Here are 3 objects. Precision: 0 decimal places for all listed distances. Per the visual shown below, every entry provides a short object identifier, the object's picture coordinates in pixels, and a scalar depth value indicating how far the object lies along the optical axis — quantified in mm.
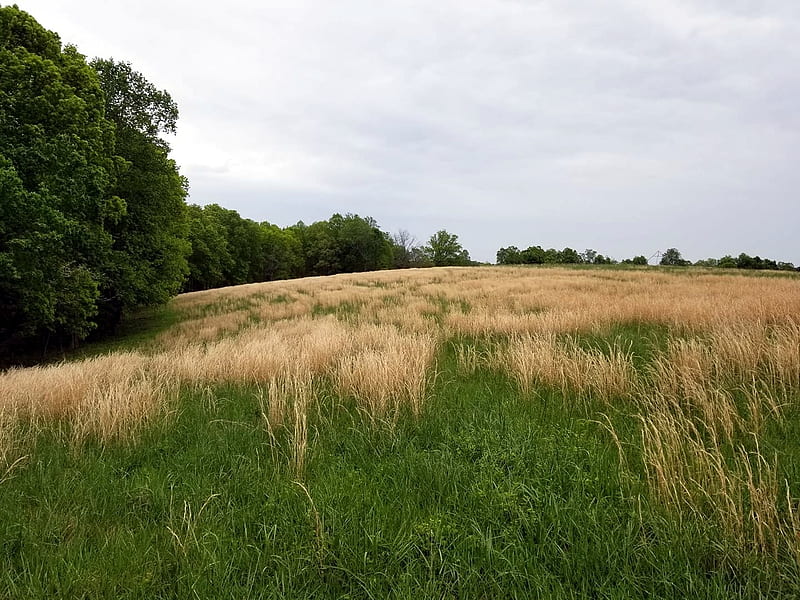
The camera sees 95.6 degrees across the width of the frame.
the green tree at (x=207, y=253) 45938
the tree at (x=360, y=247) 78438
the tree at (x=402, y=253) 94438
